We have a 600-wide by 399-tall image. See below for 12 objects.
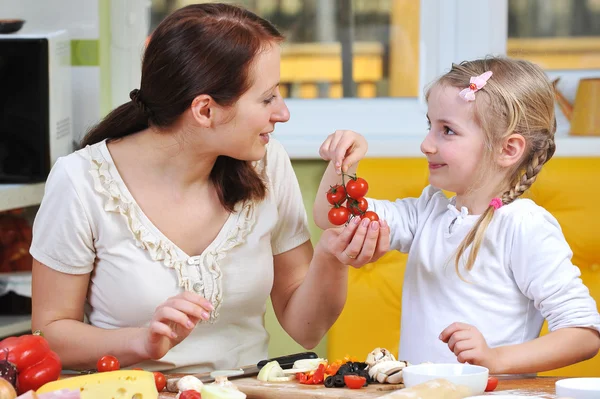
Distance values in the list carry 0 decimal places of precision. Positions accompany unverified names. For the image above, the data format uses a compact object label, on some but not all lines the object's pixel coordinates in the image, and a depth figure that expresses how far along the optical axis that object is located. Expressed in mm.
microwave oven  2849
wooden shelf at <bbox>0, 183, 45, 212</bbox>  2764
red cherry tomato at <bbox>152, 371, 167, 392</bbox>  1798
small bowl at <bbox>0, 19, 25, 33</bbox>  2894
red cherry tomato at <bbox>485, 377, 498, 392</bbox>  1772
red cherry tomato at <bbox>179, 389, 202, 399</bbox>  1689
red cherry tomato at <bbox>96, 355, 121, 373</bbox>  1812
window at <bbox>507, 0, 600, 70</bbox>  3088
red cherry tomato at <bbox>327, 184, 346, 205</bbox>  2007
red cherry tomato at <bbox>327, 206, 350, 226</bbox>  1987
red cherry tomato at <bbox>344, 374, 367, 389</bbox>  1793
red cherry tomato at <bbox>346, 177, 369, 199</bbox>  1992
